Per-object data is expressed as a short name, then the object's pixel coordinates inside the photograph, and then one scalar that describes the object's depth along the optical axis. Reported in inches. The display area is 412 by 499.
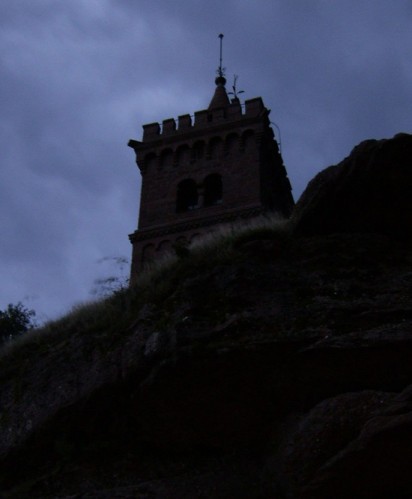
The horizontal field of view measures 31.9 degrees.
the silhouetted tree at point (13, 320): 899.5
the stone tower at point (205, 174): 1183.6
